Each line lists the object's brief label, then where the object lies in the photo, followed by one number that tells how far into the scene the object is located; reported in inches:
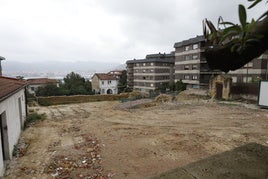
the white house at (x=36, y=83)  1711.1
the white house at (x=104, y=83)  1760.7
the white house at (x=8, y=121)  245.8
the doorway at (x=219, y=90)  806.3
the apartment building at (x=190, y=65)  1176.8
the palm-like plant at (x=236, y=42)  42.3
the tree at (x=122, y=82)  1927.9
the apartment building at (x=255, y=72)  890.7
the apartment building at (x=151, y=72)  1649.9
